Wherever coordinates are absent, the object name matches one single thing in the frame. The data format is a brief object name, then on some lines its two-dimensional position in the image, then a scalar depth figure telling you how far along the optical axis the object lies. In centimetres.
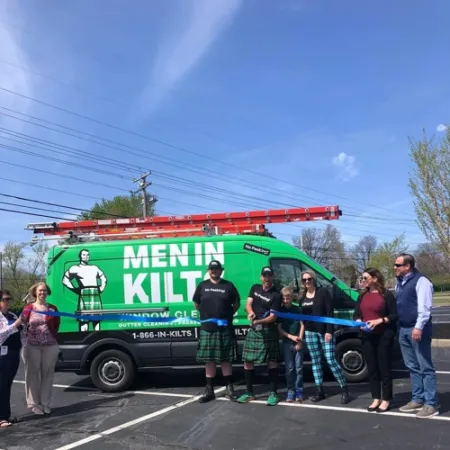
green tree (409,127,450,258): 1855
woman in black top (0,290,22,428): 594
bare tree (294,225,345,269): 6616
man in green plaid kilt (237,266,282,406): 637
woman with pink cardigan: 642
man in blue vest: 546
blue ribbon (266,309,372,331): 621
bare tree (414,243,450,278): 6731
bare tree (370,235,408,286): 3388
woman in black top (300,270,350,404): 626
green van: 747
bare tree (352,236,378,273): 7544
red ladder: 818
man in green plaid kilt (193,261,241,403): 653
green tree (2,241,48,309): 5597
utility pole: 3225
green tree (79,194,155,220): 3919
